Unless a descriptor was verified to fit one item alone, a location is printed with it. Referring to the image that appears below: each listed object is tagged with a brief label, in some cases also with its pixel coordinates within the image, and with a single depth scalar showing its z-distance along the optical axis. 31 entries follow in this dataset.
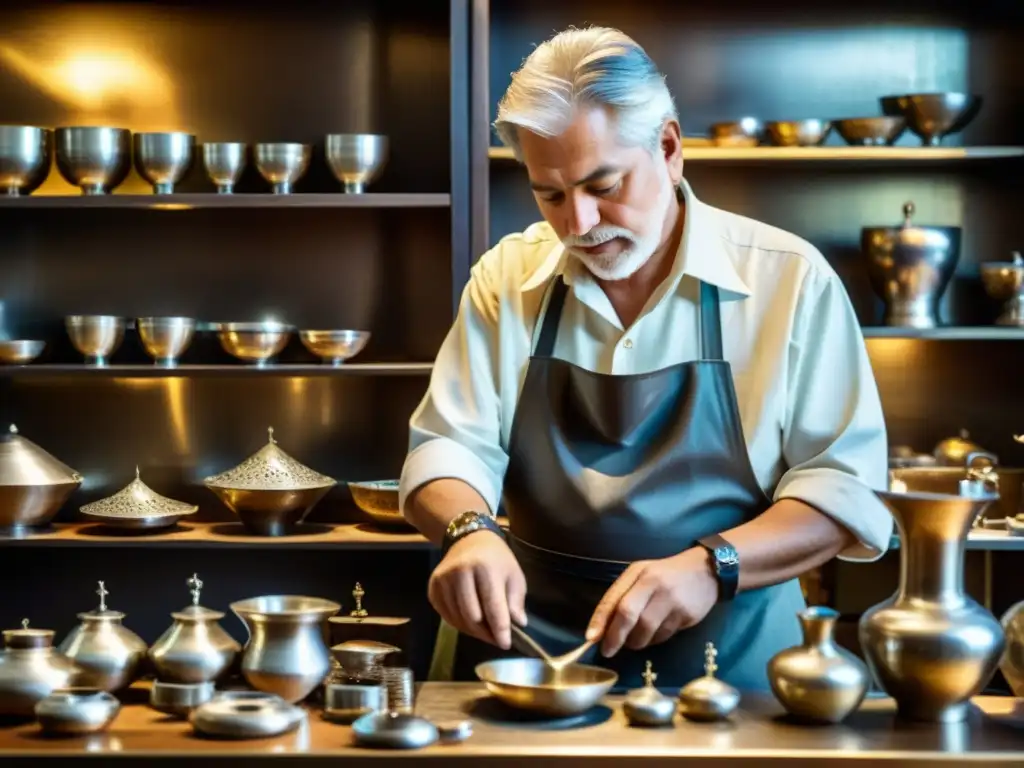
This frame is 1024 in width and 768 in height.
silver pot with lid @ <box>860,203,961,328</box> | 3.94
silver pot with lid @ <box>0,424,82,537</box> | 3.91
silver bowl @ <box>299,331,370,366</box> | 4.01
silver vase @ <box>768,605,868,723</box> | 1.72
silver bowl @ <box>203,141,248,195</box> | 4.02
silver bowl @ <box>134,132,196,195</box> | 4.00
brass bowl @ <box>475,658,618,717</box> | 1.73
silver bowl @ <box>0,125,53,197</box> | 4.01
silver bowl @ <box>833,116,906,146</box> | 3.96
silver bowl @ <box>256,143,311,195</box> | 4.00
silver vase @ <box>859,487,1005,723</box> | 1.70
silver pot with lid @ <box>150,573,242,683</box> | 1.88
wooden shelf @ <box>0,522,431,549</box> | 3.91
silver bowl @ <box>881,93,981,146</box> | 3.95
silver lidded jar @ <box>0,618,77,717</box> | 1.80
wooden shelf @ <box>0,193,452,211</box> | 3.92
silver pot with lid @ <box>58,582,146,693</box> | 1.91
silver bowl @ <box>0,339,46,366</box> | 4.07
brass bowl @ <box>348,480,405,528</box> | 3.94
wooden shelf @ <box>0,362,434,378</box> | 3.96
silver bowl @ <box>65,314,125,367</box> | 4.03
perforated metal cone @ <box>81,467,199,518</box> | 4.00
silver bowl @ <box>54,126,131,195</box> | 4.02
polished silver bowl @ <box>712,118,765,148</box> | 3.96
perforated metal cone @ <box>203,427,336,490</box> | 3.94
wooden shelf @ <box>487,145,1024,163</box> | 3.91
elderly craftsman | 2.22
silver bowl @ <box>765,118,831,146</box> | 3.96
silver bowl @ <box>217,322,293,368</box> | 4.02
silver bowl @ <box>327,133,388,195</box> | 3.97
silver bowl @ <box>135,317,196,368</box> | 4.03
